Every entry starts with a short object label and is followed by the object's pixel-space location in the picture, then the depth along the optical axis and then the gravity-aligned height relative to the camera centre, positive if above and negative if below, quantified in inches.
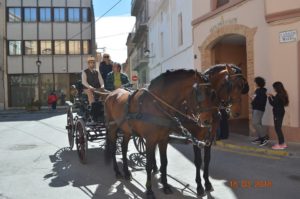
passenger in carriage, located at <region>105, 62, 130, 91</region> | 359.6 +17.2
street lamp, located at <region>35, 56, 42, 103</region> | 1668.3 +41.6
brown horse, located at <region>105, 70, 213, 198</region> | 227.8 -7.0
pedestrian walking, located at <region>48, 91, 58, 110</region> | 1430.9 -5.1
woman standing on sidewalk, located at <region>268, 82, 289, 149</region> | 399.9 -10.8
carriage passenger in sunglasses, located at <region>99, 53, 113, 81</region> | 404.5 +32.9
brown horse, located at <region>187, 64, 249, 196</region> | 223.8 +5.3
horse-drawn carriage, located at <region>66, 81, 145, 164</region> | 353.1 -25.6
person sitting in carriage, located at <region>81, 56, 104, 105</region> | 371.9 +17.6
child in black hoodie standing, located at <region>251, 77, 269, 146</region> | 433.4 -13.5
